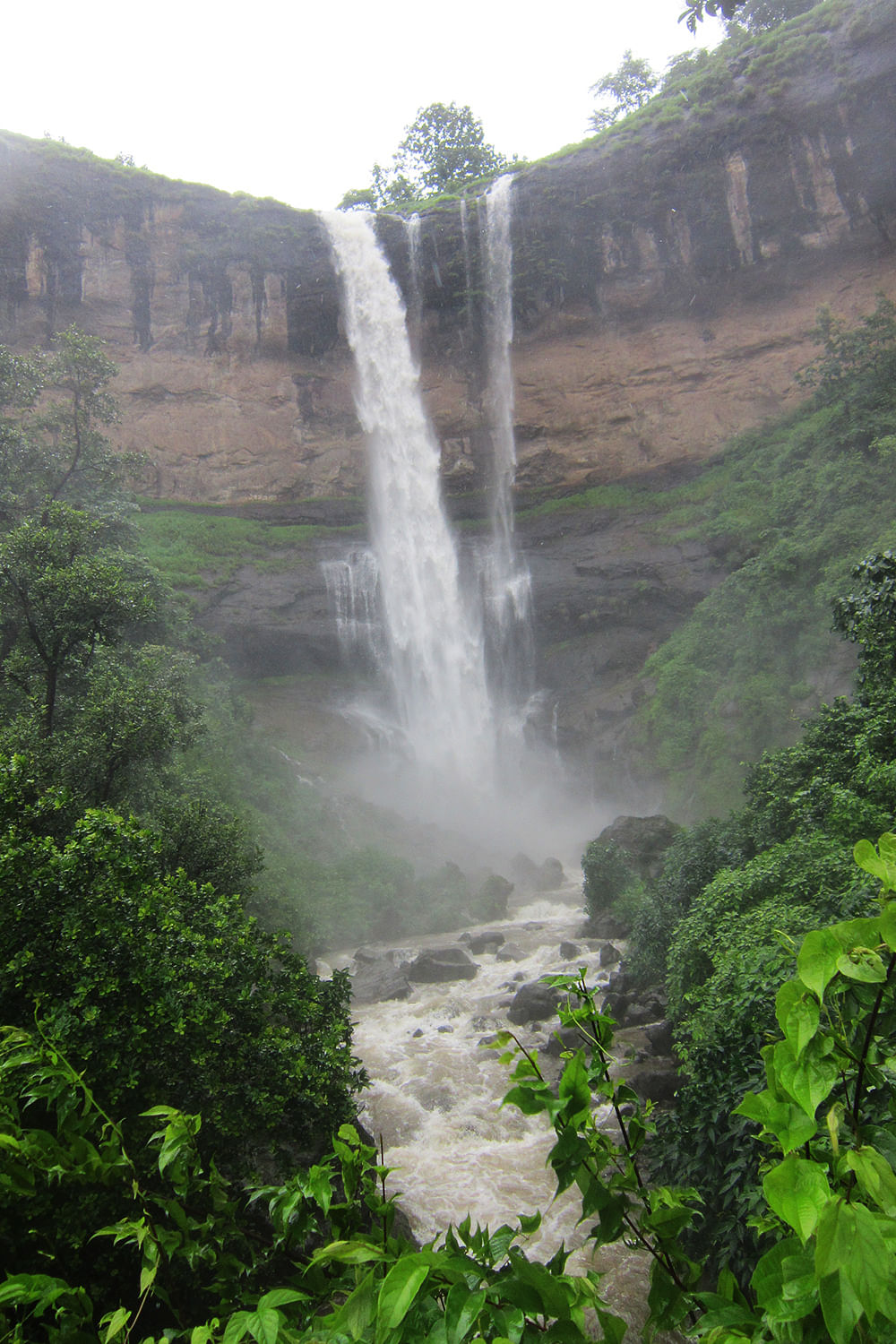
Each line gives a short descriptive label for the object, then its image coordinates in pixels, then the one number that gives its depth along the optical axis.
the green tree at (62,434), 14.80
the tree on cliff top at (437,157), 40.84
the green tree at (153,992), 4.69
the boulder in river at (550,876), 21.94
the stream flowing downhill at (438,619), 28.42
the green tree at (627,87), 43.34
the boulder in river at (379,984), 13.45
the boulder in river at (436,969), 14.20
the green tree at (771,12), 34.84
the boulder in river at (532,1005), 11.37
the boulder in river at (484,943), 16.08
